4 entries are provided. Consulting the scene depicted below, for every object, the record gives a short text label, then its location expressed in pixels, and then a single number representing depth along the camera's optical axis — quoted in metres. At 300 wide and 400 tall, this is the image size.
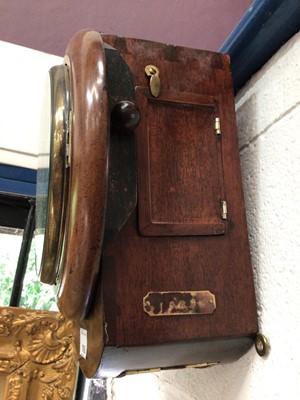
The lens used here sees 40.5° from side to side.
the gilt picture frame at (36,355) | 1.22
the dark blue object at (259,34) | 0.63
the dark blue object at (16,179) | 1.45
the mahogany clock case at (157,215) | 0.53
